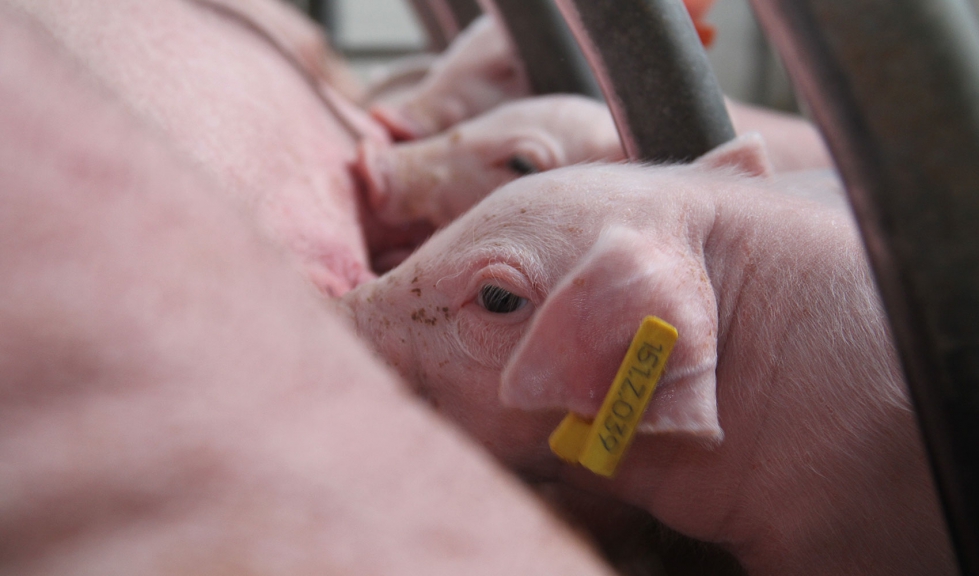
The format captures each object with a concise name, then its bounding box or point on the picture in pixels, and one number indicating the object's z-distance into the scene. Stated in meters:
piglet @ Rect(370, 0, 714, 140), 0.64
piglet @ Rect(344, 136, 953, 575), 0.37
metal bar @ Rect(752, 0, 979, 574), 0.30
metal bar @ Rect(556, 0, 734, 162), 0.40
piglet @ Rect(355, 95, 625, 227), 0.50
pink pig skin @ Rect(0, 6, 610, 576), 0.26
